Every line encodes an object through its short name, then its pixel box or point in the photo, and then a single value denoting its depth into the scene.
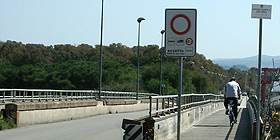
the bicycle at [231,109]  18.80
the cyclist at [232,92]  18.78
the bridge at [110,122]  14.78
